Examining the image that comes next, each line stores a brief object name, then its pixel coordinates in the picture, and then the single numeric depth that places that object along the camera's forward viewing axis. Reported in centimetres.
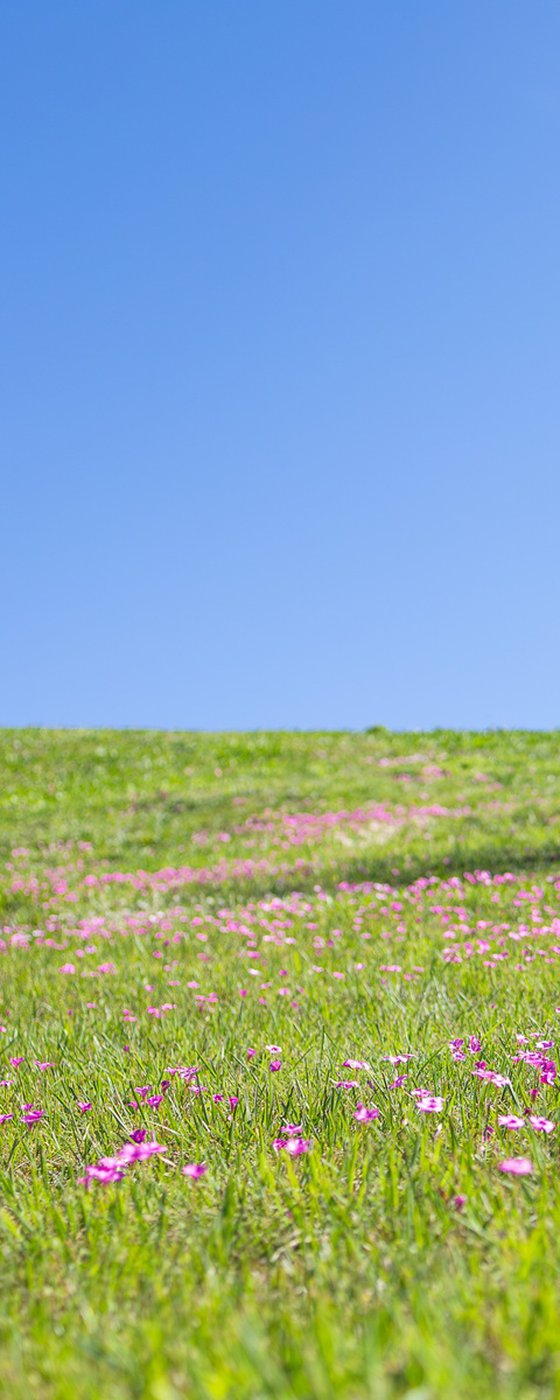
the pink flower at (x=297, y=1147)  291
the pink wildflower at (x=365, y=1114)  315
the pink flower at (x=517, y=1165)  253
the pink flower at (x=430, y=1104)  316
